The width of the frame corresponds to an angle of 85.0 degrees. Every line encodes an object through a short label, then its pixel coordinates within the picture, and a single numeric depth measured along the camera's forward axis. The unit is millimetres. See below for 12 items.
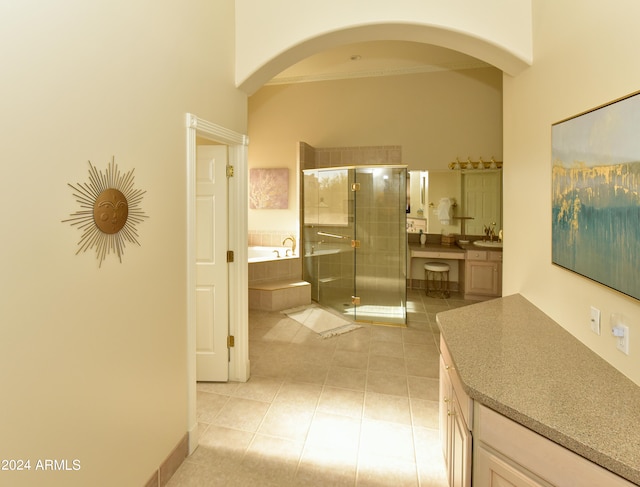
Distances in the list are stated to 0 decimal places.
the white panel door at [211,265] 2781
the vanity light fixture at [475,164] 5410
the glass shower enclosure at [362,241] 4574
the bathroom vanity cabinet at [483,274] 5215
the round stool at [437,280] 5672
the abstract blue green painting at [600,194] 1253
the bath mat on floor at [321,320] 4234
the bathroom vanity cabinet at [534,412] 989
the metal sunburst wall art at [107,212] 1334
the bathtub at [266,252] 5922
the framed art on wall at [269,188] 5984
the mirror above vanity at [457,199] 5547
